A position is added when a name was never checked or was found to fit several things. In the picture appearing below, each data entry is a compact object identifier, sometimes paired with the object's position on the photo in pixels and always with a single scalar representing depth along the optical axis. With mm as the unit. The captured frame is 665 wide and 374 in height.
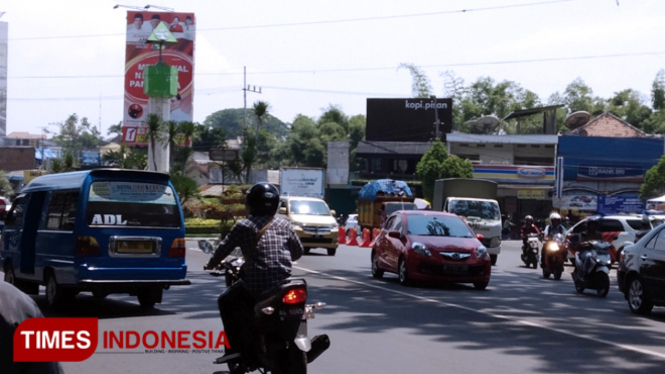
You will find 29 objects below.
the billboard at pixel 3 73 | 88000
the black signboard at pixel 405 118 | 78375
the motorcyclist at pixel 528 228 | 27469
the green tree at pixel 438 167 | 62500
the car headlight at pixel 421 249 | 17703
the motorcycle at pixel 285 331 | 6891
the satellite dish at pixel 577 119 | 68375
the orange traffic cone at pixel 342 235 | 43594
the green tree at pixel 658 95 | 93938
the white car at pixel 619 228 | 28797
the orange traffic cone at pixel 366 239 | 39344
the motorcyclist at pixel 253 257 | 7352
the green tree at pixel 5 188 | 88438
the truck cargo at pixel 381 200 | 44375
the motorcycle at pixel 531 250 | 26734
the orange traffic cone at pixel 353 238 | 41594
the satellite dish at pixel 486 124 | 69188
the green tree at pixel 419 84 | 103500
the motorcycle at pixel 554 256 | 22203
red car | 17609
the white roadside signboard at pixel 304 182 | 63438
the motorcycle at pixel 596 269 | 17672
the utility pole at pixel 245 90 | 82812
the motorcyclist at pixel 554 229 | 22658
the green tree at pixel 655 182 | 51125
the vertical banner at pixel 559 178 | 52528
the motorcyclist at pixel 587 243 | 17875
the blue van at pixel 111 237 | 12344
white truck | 29328
